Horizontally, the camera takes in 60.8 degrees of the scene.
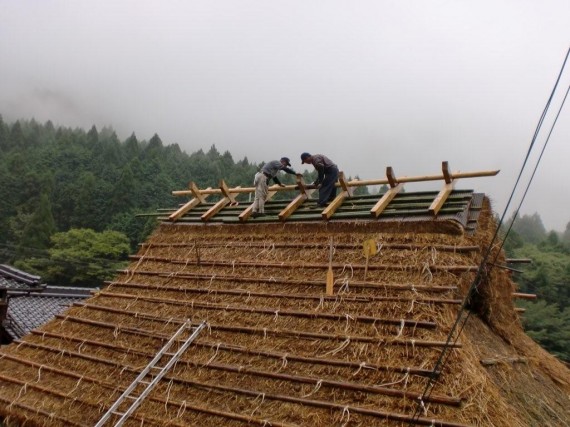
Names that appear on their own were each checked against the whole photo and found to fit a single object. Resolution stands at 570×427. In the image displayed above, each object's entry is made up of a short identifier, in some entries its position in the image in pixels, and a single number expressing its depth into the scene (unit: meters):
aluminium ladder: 5.77
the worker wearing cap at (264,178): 8.86
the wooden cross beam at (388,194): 7.27
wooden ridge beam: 7.37
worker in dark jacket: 8.54
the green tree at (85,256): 38.81
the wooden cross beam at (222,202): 9.27
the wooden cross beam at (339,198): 7.69
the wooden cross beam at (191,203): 9.74
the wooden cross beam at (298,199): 8.18
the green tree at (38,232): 42.25
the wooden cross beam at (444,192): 6.75
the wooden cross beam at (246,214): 8.62
